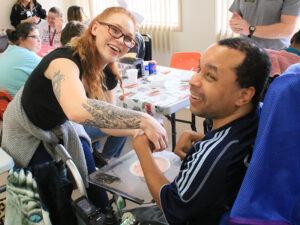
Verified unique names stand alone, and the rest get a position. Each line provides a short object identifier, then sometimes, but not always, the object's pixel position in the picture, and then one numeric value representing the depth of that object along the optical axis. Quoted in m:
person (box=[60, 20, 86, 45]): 2.49
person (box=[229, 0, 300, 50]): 2.14
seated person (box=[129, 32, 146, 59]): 2.95
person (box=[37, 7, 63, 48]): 3.82
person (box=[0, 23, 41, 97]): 2.27
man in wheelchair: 0.89
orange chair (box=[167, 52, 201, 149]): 2.99
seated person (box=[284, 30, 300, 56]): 1.74
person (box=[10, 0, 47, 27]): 4.91
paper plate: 1.27
